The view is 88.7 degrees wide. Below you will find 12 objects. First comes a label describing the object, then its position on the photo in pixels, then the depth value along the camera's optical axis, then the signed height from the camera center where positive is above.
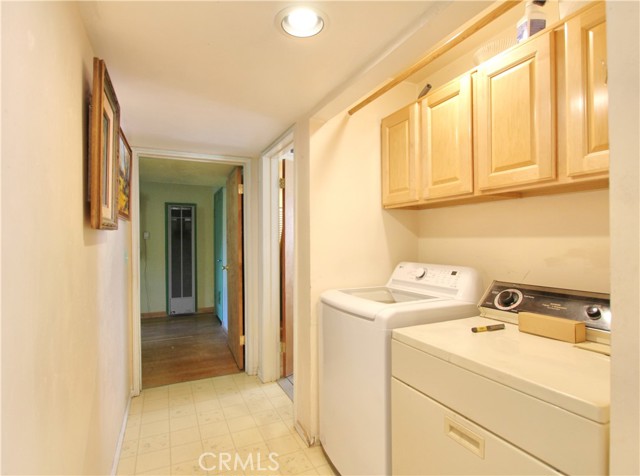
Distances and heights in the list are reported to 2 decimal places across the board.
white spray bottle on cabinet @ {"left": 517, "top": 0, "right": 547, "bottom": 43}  1.32 +0.88
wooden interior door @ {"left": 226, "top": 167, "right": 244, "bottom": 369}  3.18 -0.30
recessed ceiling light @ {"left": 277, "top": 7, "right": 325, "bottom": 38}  1.08 +0.75
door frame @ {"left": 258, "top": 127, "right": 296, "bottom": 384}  2.89 -0.26
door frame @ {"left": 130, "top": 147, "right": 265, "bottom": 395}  2.93 -0.10
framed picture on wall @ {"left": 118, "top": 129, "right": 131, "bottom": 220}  1.70 +0.35
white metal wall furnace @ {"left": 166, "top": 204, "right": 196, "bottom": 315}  5.13 -0.32
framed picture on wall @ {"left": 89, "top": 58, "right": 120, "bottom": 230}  1.13 +0.34
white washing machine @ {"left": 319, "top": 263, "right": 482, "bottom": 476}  1.40 -0.52
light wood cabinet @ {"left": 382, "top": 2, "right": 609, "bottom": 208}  1.08 +0.46
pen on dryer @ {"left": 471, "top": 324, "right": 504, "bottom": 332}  1.30 -0.37
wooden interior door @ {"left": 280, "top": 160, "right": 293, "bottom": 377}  2.98 -0.31
